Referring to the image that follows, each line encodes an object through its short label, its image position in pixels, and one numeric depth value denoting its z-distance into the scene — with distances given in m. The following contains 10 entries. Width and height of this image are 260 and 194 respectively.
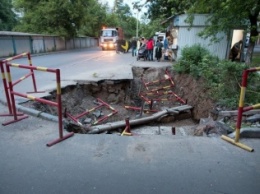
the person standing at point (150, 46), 15.81
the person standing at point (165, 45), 16.49
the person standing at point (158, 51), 15.92
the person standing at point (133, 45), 21.11
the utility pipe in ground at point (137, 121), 5.95
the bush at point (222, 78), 6.65
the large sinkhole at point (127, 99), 7.41
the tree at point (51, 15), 25.91
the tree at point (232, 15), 9.50
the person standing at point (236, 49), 14.05
